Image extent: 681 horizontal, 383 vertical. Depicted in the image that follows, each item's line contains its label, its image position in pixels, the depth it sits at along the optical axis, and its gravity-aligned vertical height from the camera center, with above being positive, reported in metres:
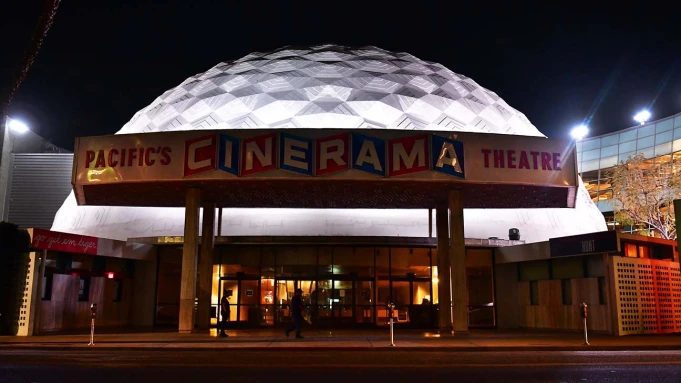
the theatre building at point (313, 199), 18.95 +3.71
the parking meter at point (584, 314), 16.83 -0.21
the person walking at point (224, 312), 19.96 -0.24
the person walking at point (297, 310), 19.12 -0.14
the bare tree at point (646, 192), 40.94 +7.41
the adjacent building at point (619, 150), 61.19 +16.17
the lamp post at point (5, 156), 40.00 +9.36
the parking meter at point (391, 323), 16.50 -0.46
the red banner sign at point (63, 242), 20.85 +2.14
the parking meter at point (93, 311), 16.81 -0.17
